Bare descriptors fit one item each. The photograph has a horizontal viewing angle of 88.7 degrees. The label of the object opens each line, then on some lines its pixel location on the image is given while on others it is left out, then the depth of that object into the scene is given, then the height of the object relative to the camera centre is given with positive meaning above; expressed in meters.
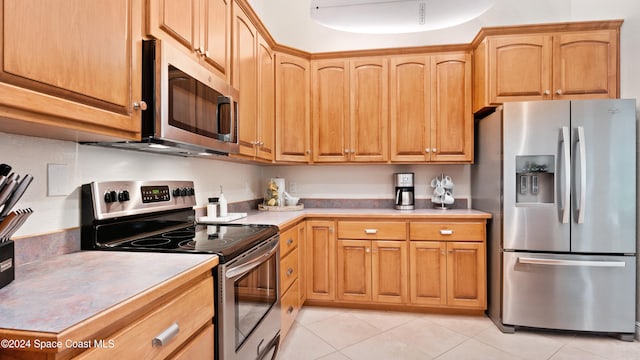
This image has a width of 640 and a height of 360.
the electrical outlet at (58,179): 1.26 +0.00
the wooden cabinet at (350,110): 3.09 +0.67
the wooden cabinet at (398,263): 2.73 -0.72
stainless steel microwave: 1.30 +0.35
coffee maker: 3.20 -0.12
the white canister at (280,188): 3.17 -0.09
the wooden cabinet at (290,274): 2.23 -0.71
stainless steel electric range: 1.31 -0.29
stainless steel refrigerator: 2.34 -0.26
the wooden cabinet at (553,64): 2.56 +0.93
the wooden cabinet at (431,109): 2.98 +0.65
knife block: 0.88 -0.23
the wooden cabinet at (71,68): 0.82 +0.33
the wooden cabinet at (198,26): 1.36 +0.74
